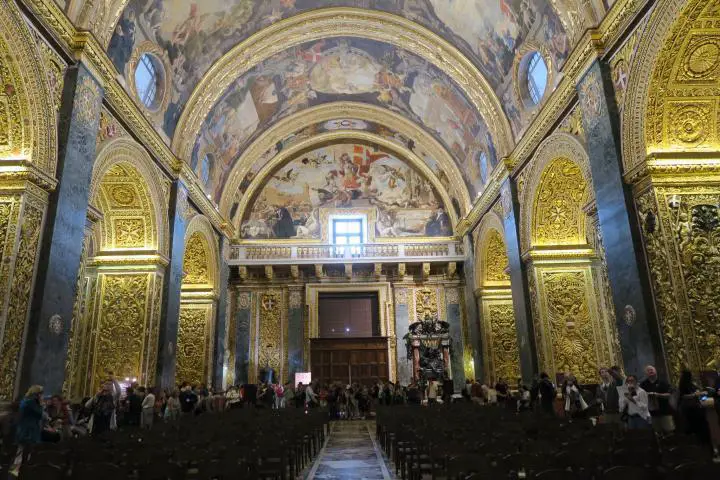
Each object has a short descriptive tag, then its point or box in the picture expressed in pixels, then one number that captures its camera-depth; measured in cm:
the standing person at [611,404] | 771
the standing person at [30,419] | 627
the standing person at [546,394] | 1077
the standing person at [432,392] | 1617
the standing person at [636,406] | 670
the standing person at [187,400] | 1355
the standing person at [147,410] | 1063
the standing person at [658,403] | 696
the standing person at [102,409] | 920
